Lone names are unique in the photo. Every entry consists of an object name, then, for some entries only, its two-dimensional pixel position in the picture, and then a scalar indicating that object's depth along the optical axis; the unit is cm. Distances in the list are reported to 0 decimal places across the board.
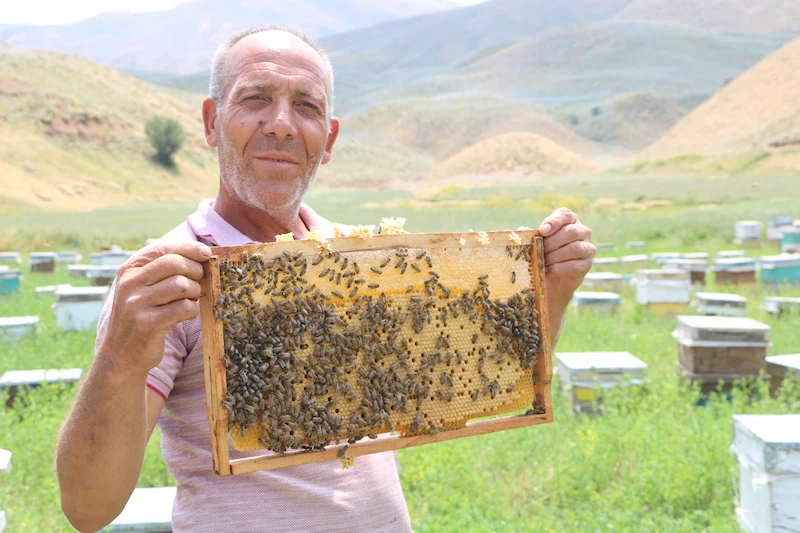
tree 6438
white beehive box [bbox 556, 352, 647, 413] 689
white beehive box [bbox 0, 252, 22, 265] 2052
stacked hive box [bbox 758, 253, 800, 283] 1278
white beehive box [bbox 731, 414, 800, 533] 381
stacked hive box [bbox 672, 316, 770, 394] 728
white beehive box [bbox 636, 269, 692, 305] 1123
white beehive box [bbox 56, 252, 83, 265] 1967
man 187
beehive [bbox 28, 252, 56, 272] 1733
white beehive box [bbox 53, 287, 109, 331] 1002
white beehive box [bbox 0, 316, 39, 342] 927
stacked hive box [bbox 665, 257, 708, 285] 1354
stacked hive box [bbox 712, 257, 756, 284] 1298
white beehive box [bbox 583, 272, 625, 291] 1239
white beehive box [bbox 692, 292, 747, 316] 977
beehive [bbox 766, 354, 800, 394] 638
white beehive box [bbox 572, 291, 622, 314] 1068
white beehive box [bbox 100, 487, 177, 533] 356
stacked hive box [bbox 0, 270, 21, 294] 1361
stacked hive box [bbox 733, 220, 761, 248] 2004
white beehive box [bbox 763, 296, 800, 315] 1054
